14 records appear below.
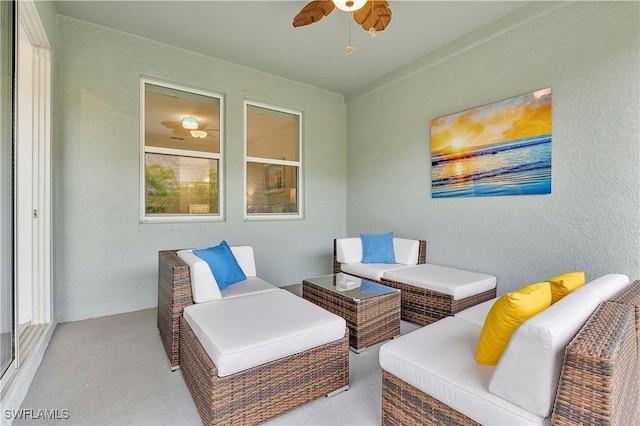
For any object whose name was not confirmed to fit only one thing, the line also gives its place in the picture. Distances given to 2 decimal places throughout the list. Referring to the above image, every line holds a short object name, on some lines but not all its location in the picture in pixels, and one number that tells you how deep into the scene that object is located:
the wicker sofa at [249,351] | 1.41
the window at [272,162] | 4.04
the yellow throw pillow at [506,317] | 1.18
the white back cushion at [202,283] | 2.07
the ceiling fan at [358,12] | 2.16
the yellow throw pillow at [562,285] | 1.49
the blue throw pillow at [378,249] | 3.52
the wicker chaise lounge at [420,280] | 2.62
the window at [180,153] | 3.34
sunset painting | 2.68
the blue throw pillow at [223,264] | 2.40
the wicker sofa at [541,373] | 0.91
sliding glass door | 1.60
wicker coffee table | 2.27
